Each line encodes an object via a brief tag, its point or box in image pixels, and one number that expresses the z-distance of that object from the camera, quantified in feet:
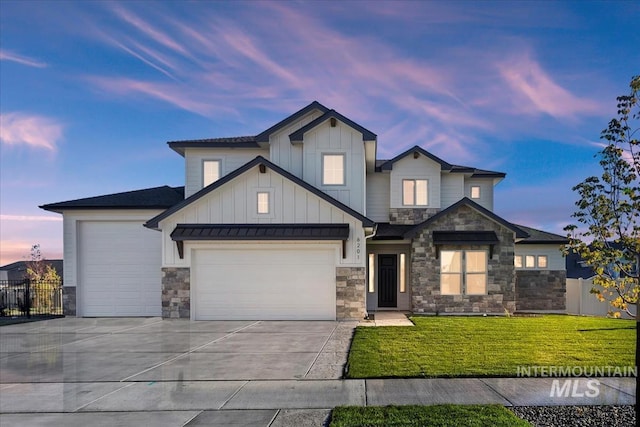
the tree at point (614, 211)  15.28
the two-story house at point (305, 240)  46.60
